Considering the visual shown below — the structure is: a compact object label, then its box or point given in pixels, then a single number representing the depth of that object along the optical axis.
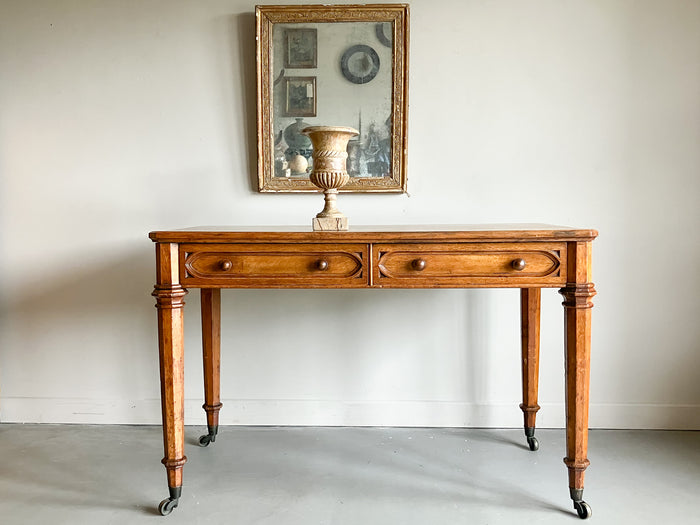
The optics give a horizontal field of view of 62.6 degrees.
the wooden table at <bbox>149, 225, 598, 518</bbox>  1.94
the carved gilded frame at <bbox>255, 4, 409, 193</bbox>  2.67
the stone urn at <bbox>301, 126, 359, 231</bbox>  2.12
